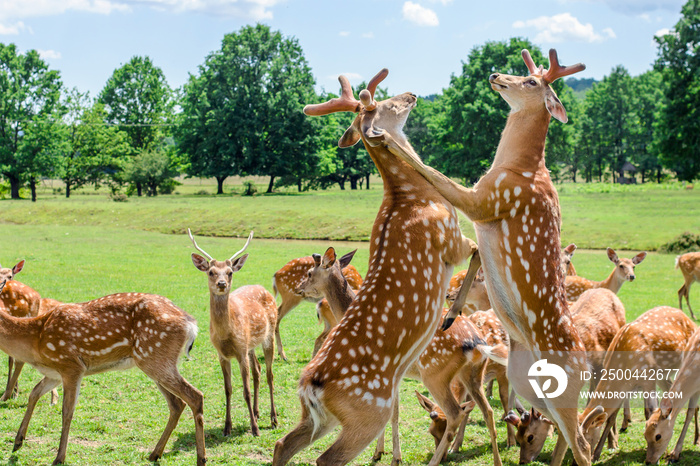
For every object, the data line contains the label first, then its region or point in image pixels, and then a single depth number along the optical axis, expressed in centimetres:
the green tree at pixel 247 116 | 5209
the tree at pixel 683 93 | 2683
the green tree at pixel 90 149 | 5788
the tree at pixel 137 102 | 6850
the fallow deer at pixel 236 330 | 730
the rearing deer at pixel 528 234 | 414
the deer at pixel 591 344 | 616
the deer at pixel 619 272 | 1220
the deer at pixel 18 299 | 862
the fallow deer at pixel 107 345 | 623
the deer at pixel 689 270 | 1448
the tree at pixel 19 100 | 5100
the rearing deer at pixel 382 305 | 363
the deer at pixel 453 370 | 621
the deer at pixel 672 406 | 588
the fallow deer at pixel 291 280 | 1084
